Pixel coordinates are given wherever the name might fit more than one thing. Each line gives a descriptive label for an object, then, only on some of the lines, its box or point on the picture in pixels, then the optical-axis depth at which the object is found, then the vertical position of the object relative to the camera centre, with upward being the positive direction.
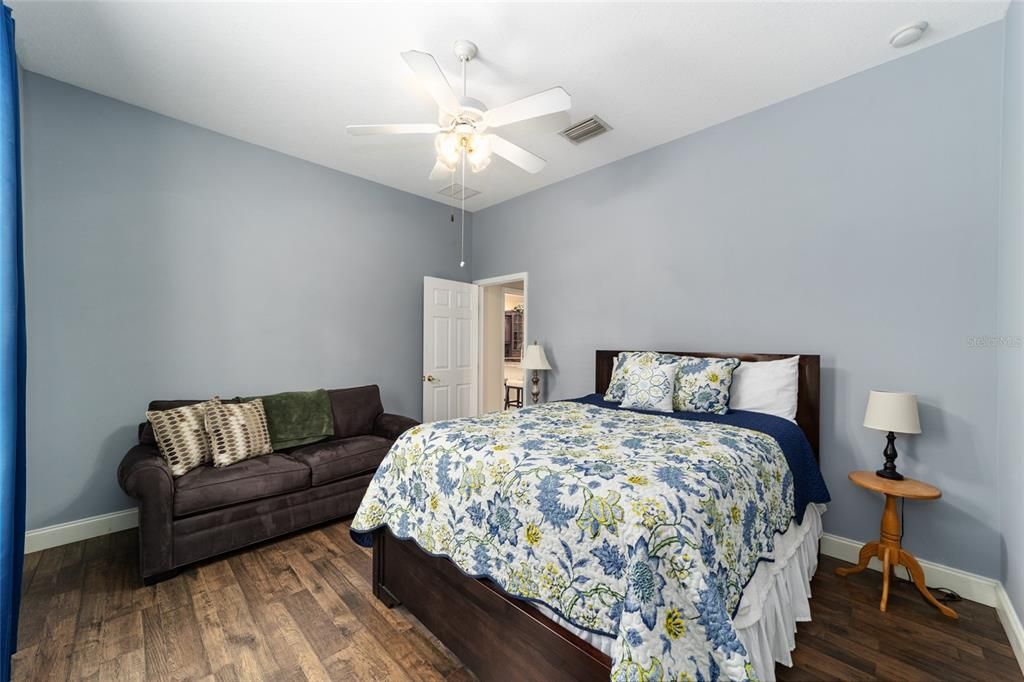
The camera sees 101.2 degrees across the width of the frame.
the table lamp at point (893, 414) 2.15 -0.38
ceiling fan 2.00 +1.13
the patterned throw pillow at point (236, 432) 2.79 -0.72
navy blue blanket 2.25 -0.63
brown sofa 2.31 -1.05
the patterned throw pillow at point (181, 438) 2.60 -0.70
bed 1.16 -0.73
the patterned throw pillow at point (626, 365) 3.00 -0.21
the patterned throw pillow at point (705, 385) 2.67 -0.30
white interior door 4.68 -0.18
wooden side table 2.09 -1.04
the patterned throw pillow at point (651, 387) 2.77 -0.34
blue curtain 1.49 -0.08
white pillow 2.64 -0.31
